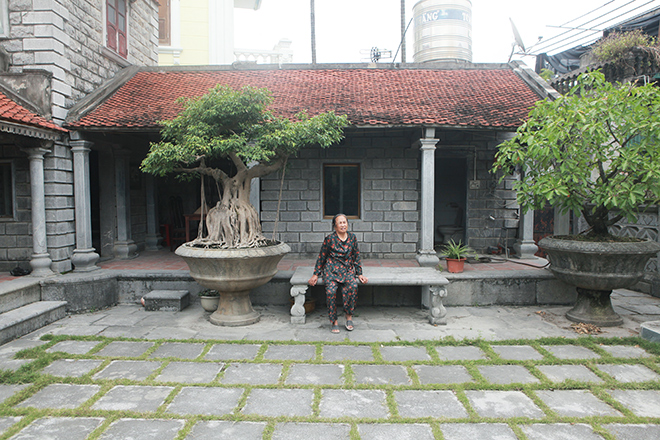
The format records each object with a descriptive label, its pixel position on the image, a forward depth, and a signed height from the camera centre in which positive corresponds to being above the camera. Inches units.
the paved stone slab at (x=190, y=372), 156.5 -66.6
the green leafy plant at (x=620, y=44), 396.2 +147.7
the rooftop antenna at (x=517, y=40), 447.4 +171.2
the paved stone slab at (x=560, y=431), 119.3 -67.6
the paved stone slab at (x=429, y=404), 132.2 -67.3
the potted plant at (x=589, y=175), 196.9 +11.7
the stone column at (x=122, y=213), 357.4 -11.0
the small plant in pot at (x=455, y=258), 274.2 -38.9
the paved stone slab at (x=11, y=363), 168.7 -66.7
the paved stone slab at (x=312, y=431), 119.7 -67.5
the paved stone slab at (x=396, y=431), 119.6 -67.5
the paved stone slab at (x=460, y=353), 177.6 -67.1
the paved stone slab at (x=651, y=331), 190.7 -60.9
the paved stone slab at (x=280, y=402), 133.0 -67.0
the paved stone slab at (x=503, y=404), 132.0 -67.2
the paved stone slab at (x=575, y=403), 132.5 -67.5
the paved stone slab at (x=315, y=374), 154.5 -66.8
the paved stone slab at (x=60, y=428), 119.8 -67.1
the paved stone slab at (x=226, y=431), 119.6 -67.3
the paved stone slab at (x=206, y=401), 134.0 -66.8
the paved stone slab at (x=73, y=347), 186.2 -66.7
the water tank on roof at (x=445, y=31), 569.3 +230.9
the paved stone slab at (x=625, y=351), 180.2 -67.1
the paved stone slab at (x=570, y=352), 178.5 -66.9
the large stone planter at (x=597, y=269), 209.6 -36.3
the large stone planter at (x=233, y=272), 211.2 -37.6
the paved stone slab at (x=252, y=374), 154.6 -66.5
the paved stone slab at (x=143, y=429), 119.9 -67.2
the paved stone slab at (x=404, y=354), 176.2 -66.9
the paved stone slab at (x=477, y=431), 119.3 -67.4
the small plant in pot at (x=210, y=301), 247.0 -59.4
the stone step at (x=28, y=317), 200.7 -60.4
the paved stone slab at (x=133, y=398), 135.9 -66.7
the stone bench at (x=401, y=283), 225.9 -46.8
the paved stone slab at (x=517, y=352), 176.7 -66.9
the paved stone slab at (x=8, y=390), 143.2 -66.9
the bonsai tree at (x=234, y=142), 212.8 +29.9
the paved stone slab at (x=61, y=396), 138.0 -66.9
